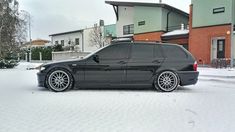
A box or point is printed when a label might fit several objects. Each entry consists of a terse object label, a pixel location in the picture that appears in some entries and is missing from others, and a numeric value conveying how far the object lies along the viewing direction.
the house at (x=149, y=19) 16.64
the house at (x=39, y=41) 43.29
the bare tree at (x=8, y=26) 13.02
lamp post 15.53
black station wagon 4.71
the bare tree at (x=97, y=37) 23.96
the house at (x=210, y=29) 12.65
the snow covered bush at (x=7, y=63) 12.42
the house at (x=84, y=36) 25.05
